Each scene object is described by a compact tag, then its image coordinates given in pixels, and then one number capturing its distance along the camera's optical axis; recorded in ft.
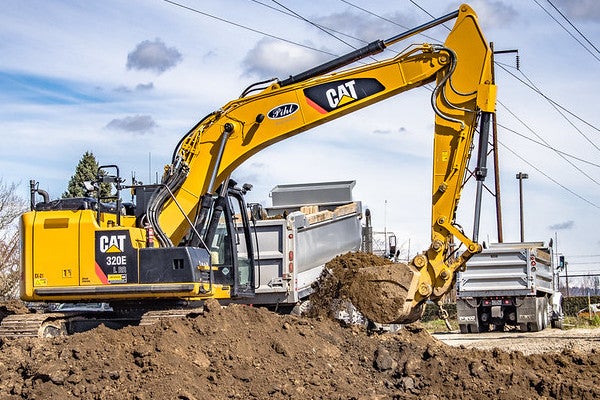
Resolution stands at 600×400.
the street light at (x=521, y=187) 192.89
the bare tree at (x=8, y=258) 88.17
